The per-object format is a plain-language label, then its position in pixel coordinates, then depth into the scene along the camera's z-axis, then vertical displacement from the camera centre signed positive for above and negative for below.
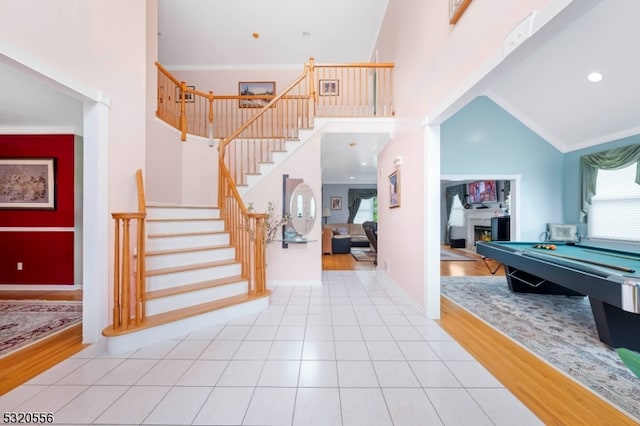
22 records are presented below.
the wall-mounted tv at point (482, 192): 8.24 +0.69
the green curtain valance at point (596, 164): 4.39 +0.90
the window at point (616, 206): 4.50 +0.12
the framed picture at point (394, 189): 4.04 +0.39
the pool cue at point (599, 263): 2.16 -0.49
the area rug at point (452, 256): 7.19 -1.30
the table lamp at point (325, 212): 9.52 +0.02
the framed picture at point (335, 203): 11.45 +0.42
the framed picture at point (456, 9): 2.15 +1.77
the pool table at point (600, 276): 1.87 -0.54
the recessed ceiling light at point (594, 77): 3.79 +2.05
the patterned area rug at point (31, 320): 2.48 -1.23
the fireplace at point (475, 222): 8.45 -0.34
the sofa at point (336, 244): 7.89 -0.99
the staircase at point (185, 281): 2.50 -0.83
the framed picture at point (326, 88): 6.57 +3.31
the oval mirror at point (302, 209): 4.54 +0.06
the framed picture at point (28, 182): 4.10 +0.48
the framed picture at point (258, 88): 6.75 +3.29
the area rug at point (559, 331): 1.84 -1.23
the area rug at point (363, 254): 6.96 -1.27
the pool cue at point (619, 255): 2.81 -0.50
